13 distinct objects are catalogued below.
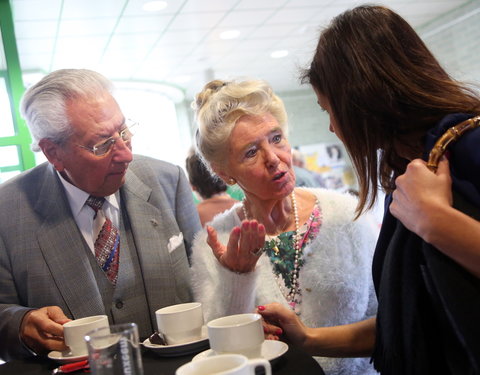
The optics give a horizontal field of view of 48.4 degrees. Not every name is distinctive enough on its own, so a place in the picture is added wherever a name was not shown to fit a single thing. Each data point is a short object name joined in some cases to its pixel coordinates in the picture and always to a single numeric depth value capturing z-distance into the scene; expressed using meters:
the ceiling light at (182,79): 9.52
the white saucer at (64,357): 1.27
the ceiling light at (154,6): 5.86
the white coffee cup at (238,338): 1.05
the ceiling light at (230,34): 7.40
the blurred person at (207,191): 4.12
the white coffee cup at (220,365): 0.85
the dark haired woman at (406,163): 1.02
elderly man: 1.69
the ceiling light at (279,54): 8.93
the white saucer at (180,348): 1.25
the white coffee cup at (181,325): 1.26
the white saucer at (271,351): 1.09
